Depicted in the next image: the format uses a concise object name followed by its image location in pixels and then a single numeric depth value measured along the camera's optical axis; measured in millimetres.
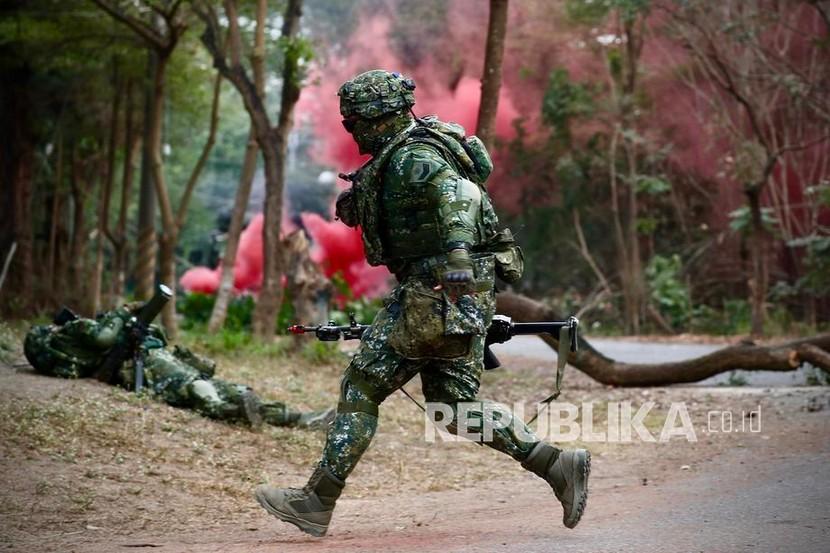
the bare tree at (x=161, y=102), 14884
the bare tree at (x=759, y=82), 18859
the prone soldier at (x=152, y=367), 8664
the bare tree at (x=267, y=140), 14438
